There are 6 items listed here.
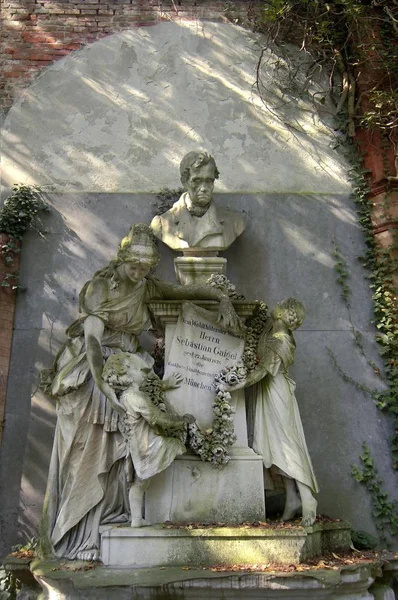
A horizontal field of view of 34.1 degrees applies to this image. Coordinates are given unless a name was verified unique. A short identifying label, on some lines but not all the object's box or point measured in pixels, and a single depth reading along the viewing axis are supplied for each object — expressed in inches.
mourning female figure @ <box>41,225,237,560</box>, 197.2
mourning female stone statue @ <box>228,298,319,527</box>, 202.1
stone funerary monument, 184.1
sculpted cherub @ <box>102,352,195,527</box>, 181.8
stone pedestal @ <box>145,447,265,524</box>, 189.8
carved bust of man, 252.4
